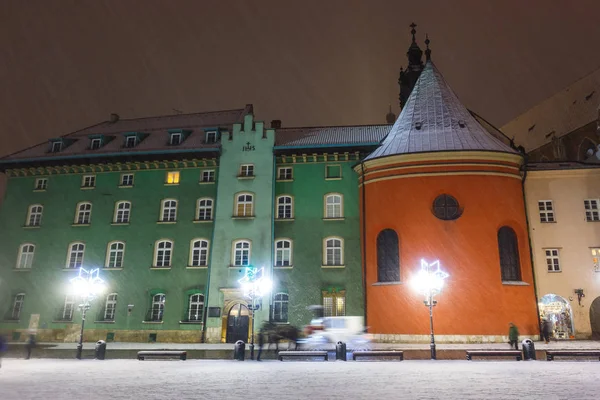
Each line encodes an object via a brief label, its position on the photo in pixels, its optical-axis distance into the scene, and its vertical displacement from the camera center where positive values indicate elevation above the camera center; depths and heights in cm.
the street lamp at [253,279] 2238 +225
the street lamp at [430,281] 2212 +236
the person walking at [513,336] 2188 -10
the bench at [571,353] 1791 -66
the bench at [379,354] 1898 -90
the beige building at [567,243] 2653 +514
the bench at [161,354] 1977 -117
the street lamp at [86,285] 2484 +200
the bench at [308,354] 1939 -99
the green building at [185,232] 2889 +593
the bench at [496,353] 1822 -75
